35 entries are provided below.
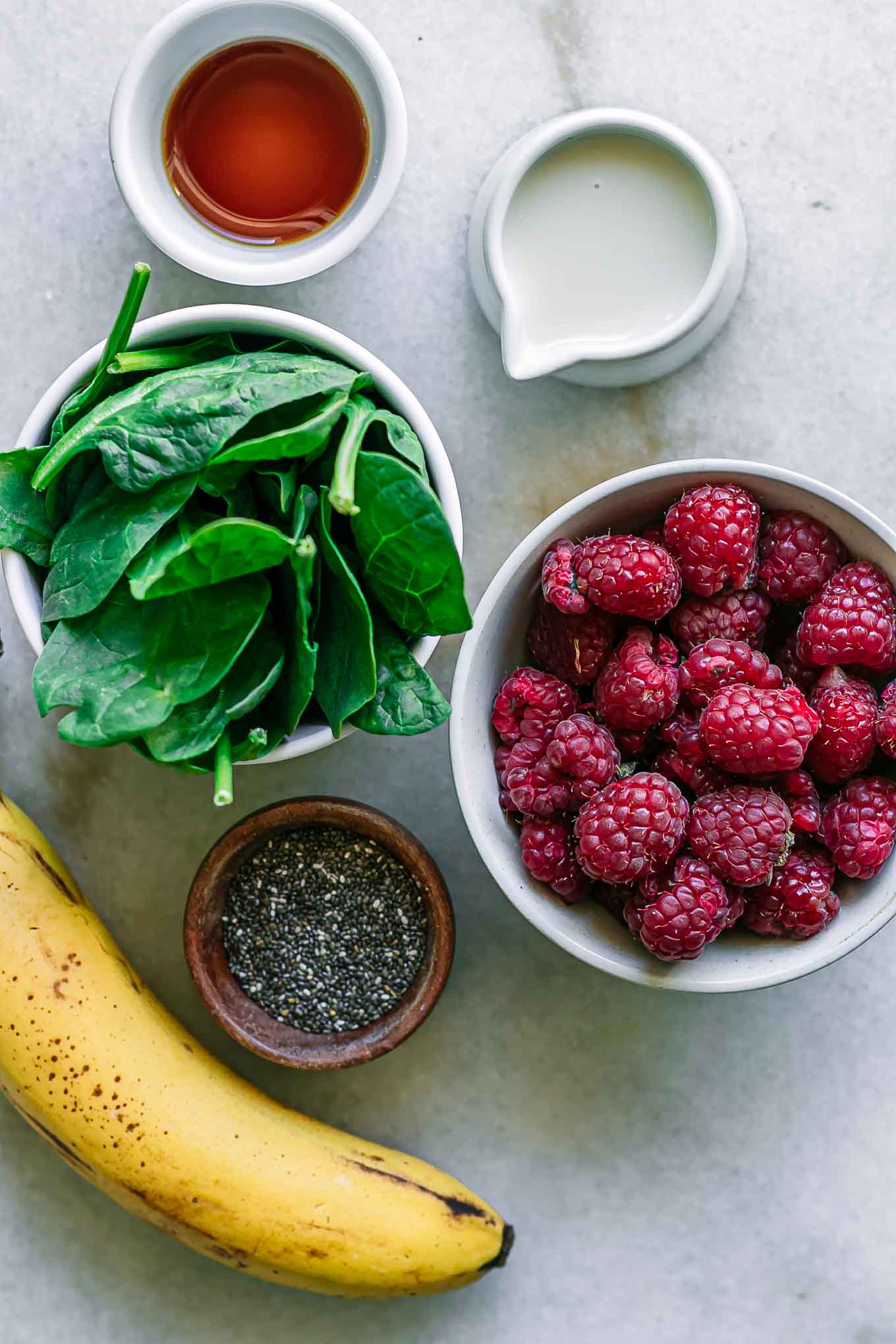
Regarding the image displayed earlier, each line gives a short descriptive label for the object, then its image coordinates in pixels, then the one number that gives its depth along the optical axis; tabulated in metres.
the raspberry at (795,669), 0.57
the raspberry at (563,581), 0.56
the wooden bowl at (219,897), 0.60
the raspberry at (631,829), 0.55
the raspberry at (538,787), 0.57
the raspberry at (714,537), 0.56
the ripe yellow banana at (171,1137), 0.58
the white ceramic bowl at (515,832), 0.57
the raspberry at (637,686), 0.56
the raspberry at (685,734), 0.56
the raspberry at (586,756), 0.56
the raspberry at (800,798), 0.56
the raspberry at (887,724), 0.56
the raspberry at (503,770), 0.58
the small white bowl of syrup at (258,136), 0.58
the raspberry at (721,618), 0.57
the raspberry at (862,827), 0.56
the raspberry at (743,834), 0.55
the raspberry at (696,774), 0.56
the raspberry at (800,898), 0.56
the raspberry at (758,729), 0.54
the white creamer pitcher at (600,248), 0.59
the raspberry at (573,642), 0.57
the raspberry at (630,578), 0.55
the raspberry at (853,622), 0.56
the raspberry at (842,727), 0.56
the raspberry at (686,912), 0.55
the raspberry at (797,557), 0.57
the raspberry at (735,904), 0.56
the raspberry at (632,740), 0.57
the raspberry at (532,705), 0.57
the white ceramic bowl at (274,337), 0.56
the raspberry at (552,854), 0.57
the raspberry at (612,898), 0.58
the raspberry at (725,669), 0.56
